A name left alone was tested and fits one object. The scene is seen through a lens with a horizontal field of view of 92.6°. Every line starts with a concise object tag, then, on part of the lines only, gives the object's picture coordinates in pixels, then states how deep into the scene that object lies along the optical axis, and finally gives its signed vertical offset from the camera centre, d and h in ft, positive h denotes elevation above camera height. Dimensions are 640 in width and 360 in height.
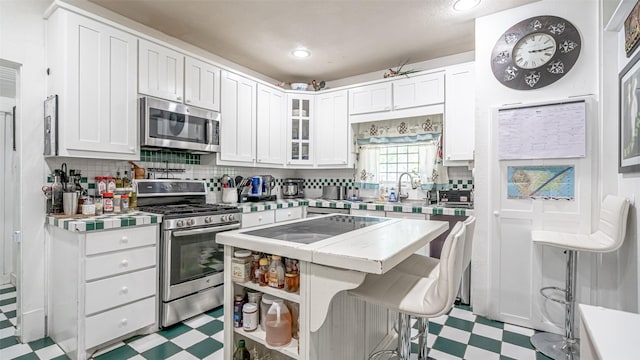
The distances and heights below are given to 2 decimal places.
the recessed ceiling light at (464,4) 7.79 +4.56
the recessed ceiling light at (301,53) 10.96 +4.62
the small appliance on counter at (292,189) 13.61 -0.45
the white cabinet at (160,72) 8.24 +3.00
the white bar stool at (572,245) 5.75 -1.28
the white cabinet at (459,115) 9.78 +2.13
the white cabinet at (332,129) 12.55 +2.10
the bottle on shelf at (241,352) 4.92 -2.84
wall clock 7.44 +3.26
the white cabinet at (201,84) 9.29 +2.98
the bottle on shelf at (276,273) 4.54 -1.41
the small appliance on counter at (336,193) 13.14 -0.59
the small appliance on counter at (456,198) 9.93 -0.59
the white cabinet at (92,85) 6.91 +2.22
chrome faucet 11.79 -0.30
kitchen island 3.81 -1.14
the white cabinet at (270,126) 11.82 +2.13
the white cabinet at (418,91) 10.41 +3.16
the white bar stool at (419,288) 3.85 -1.59
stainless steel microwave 8.18 +1.52
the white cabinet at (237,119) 10.41 +2.14
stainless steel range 7.57 -1.80
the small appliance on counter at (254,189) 11.44 -0.39
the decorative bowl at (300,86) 13.28 +4.04
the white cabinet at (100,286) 6.30 -2.41
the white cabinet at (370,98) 11.55 +3.15
